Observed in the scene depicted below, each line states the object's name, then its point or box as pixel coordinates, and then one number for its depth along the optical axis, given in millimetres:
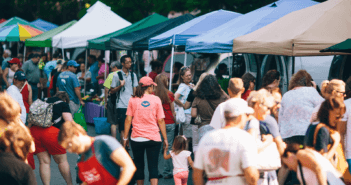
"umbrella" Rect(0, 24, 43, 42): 39031
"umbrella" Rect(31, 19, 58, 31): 54969
